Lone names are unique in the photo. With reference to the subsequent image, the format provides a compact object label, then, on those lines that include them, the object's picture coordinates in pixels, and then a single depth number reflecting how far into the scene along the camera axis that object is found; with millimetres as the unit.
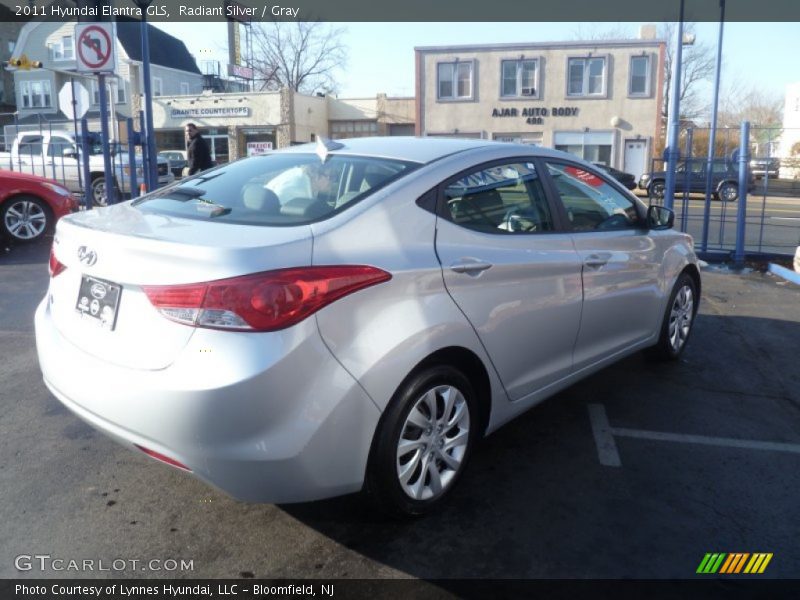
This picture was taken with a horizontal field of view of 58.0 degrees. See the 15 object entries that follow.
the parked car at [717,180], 11266
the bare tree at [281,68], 56375
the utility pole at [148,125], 10914
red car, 9688
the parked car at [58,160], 16641
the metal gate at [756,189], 10195
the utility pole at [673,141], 9875
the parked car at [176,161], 26594
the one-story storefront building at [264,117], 40875
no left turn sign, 9555
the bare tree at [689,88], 51650
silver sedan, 2561
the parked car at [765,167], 10242
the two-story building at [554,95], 36125
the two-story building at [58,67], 45969
